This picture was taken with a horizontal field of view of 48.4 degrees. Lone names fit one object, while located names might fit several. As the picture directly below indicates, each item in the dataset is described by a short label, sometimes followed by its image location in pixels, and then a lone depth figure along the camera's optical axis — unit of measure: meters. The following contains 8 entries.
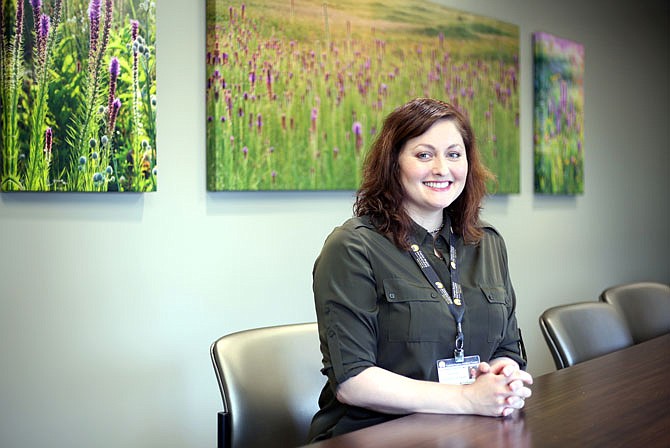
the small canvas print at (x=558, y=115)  4.60
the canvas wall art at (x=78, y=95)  2.37
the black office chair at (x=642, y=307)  3.12
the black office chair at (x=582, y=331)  2.55
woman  1.68
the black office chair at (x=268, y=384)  1.91
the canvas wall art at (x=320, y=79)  2.91
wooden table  1.42
